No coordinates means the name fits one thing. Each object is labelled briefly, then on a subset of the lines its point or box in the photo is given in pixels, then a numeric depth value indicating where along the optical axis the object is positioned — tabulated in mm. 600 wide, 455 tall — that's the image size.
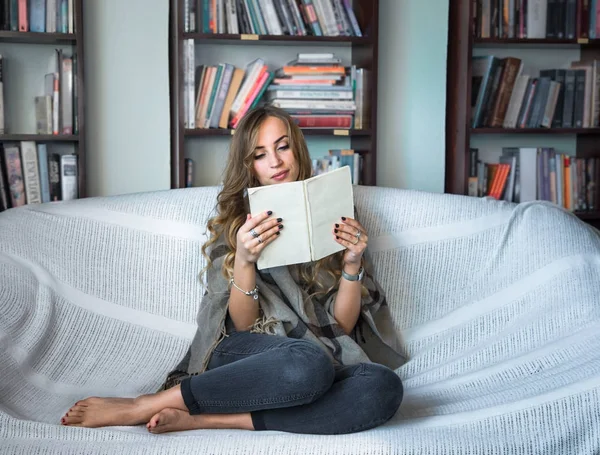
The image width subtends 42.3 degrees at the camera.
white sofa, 1536
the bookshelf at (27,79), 2682
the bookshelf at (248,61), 2641
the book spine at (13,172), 2557
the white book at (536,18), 2912
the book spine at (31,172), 2564
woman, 1509
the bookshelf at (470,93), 2840
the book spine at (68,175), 2588
